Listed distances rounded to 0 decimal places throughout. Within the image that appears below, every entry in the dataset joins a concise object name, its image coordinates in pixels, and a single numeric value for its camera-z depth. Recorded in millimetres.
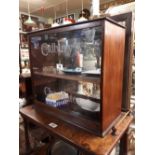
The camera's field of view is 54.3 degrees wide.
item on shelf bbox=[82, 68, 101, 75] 995
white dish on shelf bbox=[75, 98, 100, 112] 1151
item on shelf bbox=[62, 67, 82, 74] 1123
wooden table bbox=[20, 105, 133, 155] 840
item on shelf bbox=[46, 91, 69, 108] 1273
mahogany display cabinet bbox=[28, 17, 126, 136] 874
